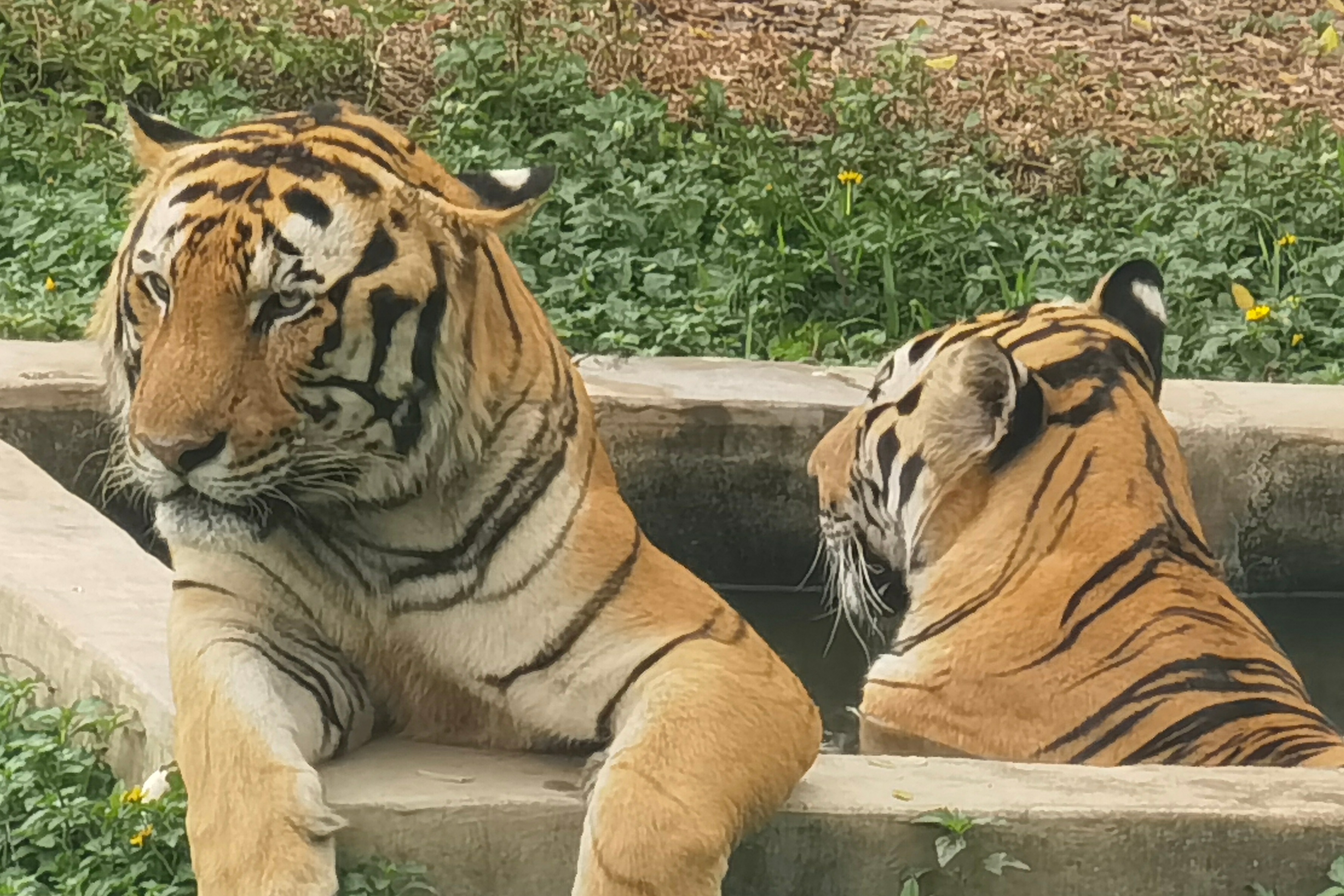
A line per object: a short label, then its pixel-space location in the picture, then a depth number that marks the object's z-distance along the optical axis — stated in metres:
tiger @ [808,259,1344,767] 7.12
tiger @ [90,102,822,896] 5.12
